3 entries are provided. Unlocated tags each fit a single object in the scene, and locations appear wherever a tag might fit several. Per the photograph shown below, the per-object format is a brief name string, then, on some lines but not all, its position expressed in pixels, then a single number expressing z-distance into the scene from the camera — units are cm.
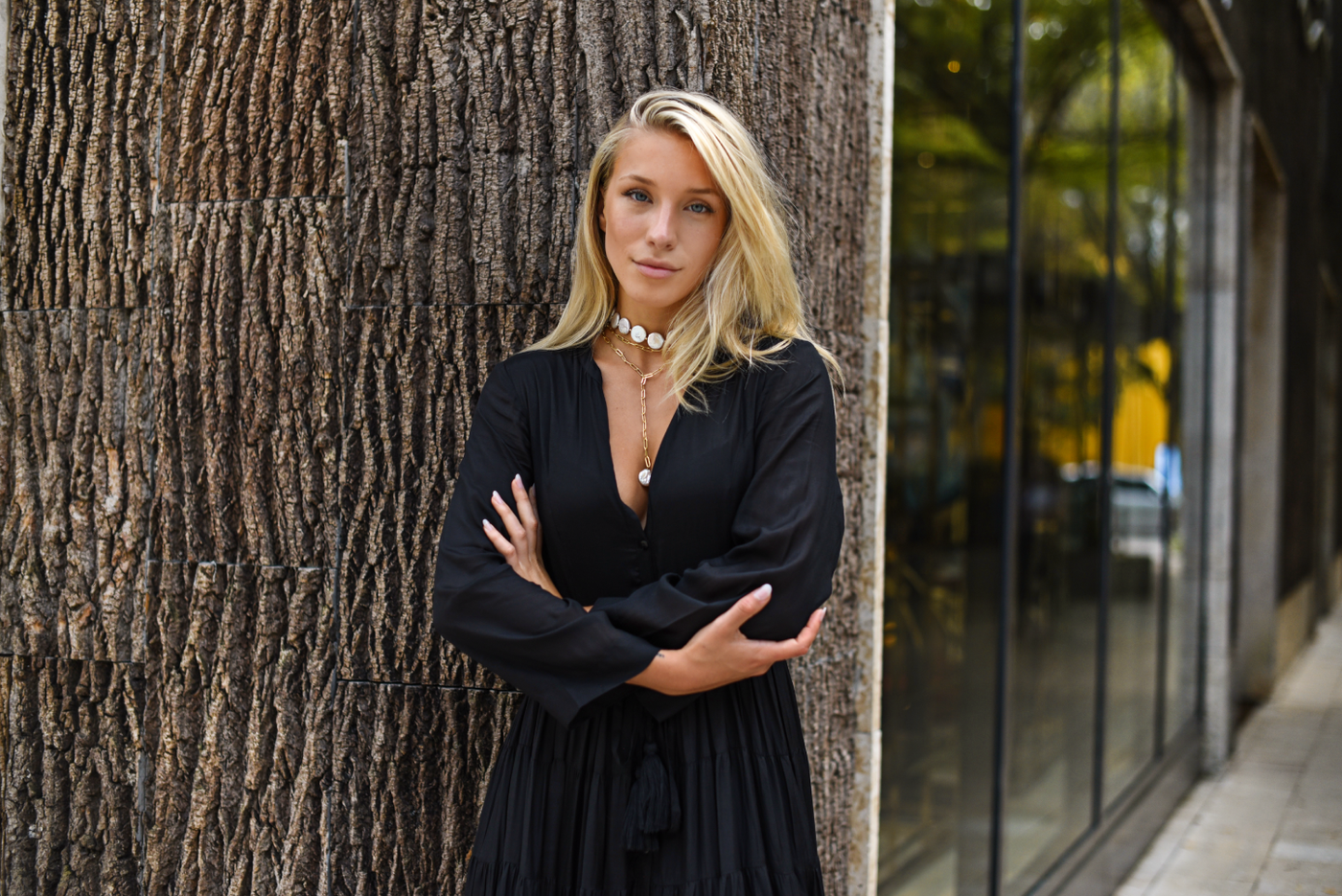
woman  187
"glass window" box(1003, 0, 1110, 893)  549
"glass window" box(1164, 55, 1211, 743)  746
